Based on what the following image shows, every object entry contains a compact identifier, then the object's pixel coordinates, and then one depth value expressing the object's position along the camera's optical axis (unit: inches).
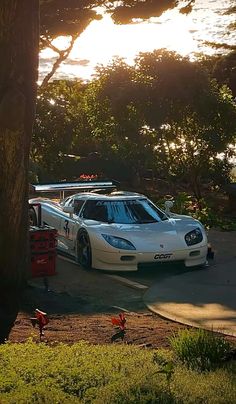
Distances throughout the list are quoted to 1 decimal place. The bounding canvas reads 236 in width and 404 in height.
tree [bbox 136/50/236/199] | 754.2
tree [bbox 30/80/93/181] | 1014.4
